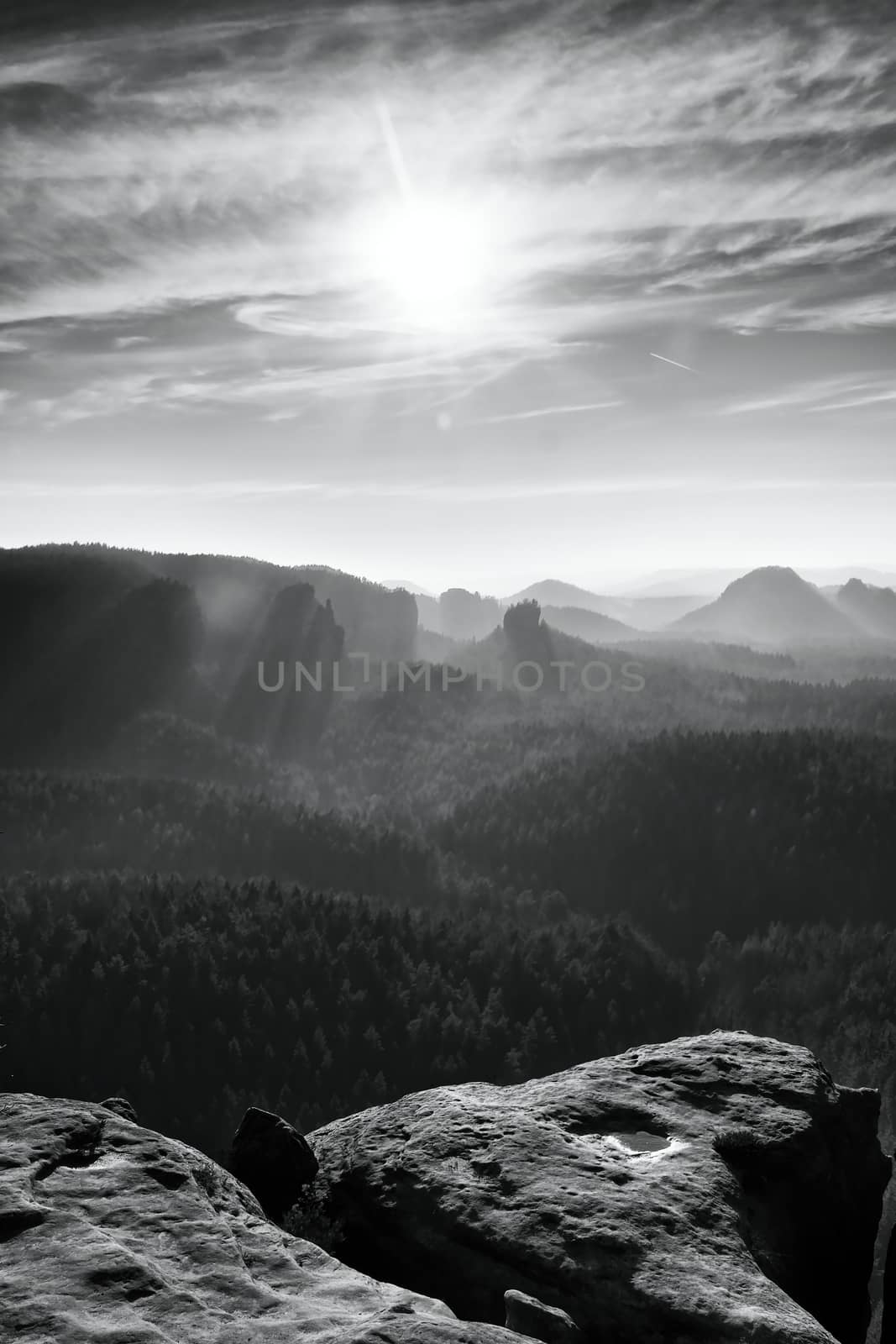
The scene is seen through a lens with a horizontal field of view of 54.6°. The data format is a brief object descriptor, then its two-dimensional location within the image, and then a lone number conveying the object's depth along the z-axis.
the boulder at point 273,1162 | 22.67
